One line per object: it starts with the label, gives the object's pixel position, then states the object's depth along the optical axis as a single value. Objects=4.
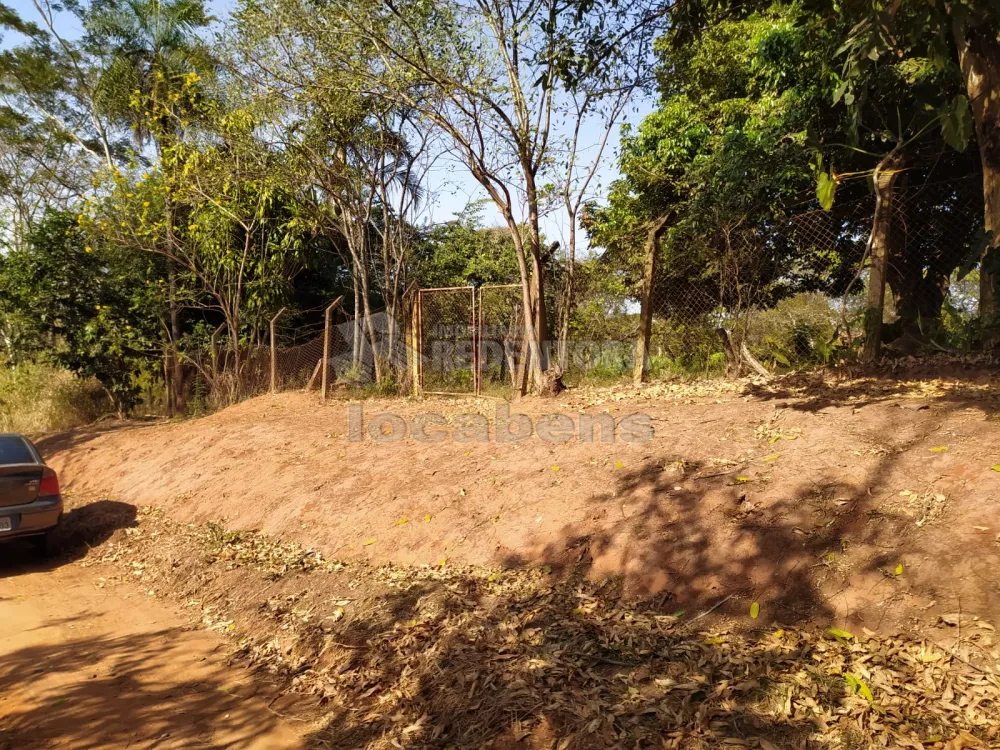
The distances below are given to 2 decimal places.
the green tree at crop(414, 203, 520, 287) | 14.97
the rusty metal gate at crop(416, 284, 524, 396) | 9.55
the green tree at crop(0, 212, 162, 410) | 13.03
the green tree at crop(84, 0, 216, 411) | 13.55
